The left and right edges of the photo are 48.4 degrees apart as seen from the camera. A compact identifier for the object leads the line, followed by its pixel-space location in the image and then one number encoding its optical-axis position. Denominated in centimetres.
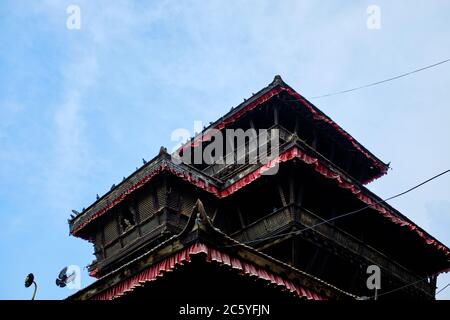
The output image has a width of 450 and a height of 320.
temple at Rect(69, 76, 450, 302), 1546
